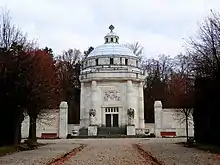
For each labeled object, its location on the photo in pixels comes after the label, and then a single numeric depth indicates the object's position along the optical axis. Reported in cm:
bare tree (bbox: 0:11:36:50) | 2154
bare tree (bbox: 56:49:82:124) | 5429
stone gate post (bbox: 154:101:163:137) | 4513
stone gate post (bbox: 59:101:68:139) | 4399
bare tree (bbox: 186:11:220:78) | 1974
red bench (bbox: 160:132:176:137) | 4450
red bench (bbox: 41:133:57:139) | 4388
